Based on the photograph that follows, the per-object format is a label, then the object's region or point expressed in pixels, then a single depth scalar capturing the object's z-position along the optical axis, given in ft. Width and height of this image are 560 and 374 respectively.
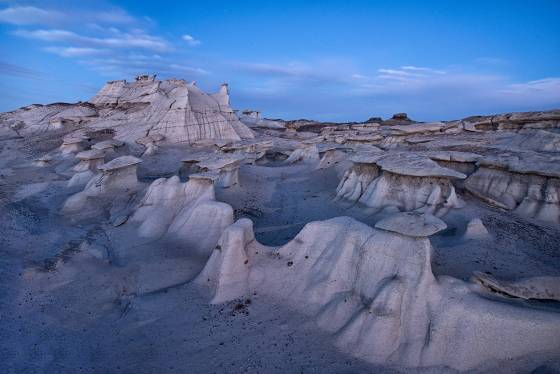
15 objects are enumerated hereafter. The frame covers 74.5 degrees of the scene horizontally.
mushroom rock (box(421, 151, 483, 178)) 46.14
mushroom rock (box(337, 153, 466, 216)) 38.78
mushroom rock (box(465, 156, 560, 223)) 37.00
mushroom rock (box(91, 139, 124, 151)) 71.24
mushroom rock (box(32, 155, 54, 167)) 73.92
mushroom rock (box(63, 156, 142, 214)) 48.14
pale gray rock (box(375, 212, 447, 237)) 22.98
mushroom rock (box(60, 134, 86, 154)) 79.00
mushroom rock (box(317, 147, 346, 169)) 61.67
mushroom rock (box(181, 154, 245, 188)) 49.80
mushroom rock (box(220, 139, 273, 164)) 75.72
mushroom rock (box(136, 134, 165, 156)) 75.36
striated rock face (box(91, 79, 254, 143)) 84.43
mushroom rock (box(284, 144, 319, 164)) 72.64
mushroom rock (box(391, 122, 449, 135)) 80.33
